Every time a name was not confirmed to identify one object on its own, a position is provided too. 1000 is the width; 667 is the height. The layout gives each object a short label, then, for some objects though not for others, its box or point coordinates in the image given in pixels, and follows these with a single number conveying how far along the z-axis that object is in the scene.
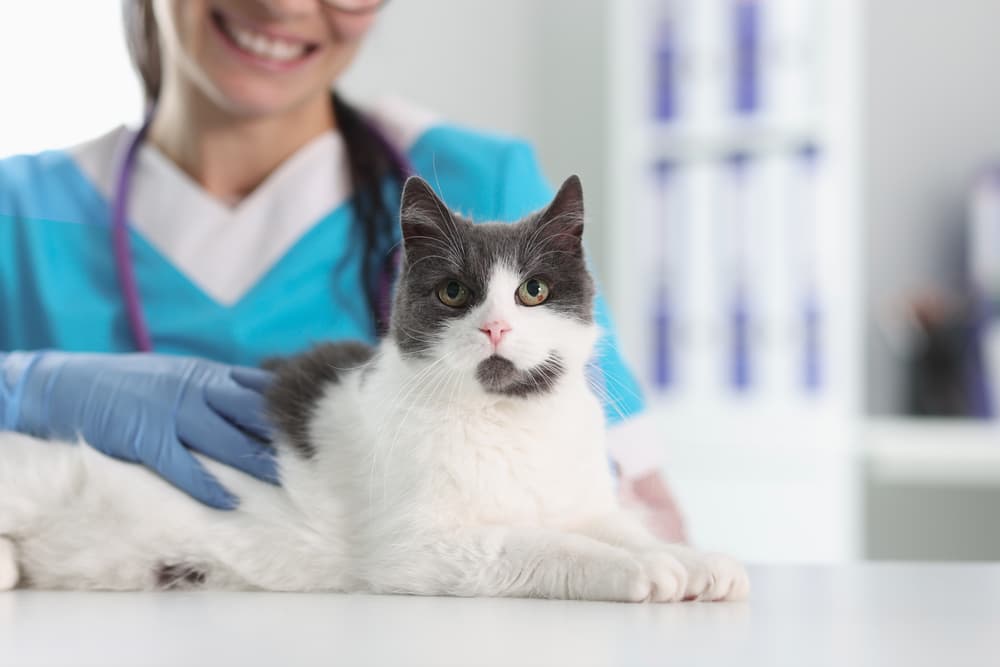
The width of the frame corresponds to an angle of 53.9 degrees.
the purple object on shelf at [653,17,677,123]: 3.17
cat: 0.86
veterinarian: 1.37
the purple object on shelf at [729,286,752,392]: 2.99
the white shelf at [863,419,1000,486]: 2.51
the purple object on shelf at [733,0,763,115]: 2.97
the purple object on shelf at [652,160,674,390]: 3.14
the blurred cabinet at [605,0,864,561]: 2.77
